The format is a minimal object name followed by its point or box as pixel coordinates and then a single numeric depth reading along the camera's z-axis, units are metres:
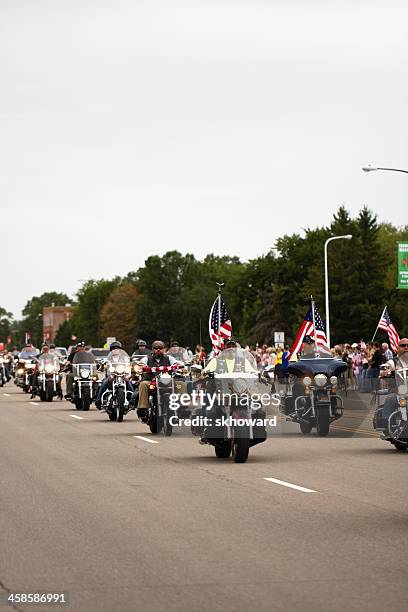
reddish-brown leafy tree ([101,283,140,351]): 196.12
